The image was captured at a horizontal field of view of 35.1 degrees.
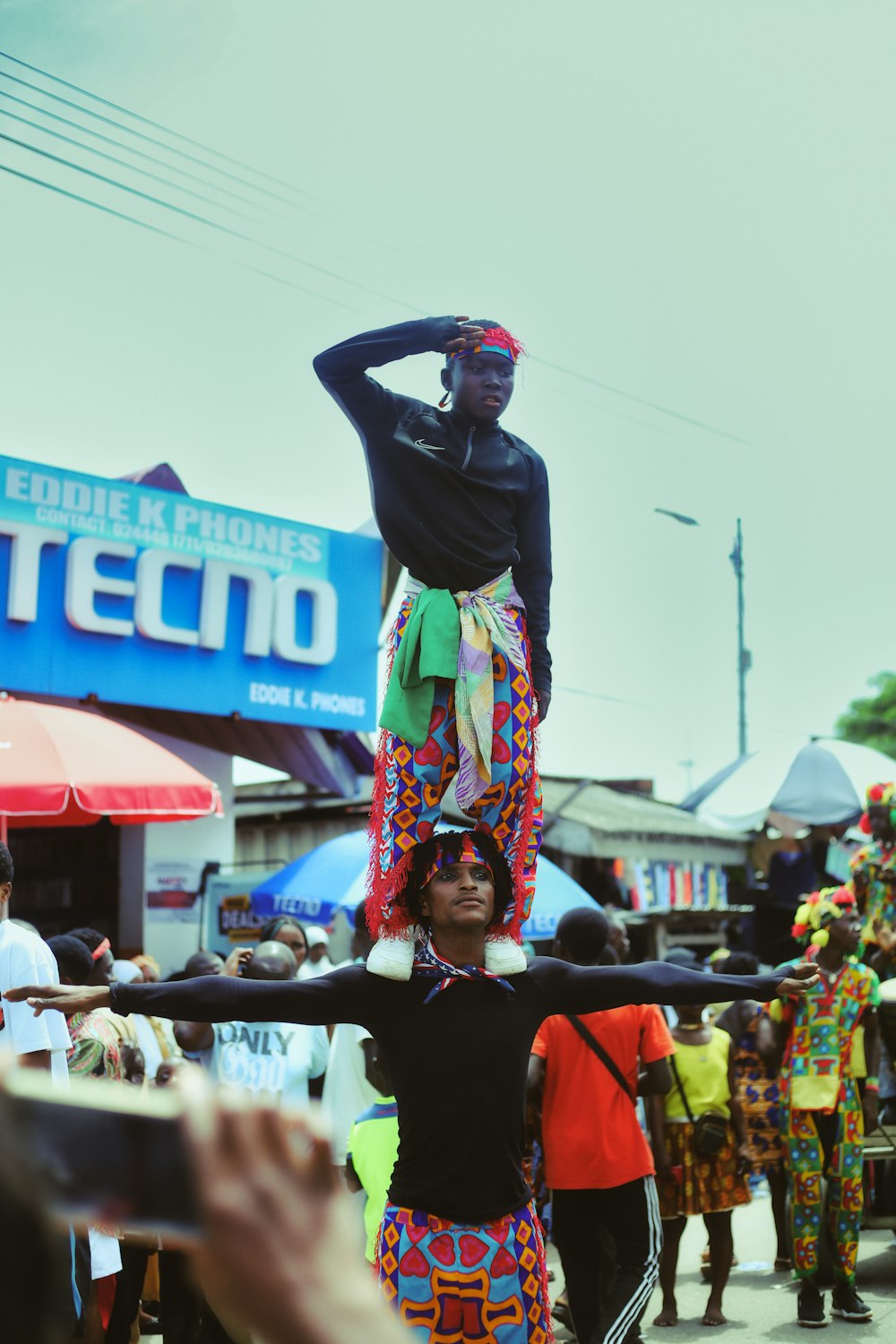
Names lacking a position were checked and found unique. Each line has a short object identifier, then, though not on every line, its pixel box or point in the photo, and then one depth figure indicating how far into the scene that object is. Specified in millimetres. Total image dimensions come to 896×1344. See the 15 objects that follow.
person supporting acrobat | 3852
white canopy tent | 15469
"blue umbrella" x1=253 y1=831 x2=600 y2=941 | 11078
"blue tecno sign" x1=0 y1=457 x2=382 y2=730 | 13312
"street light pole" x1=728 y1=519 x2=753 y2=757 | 30984
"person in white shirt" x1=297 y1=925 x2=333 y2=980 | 9580
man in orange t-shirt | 5922
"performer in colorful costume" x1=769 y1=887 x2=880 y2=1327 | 7836
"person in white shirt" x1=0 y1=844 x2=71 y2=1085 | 4816
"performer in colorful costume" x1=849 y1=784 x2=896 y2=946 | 9648
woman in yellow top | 7867
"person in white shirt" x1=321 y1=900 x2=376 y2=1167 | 6996
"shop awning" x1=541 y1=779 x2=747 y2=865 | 16625
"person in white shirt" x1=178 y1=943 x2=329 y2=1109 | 6855
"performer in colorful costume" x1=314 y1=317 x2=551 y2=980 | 4371
